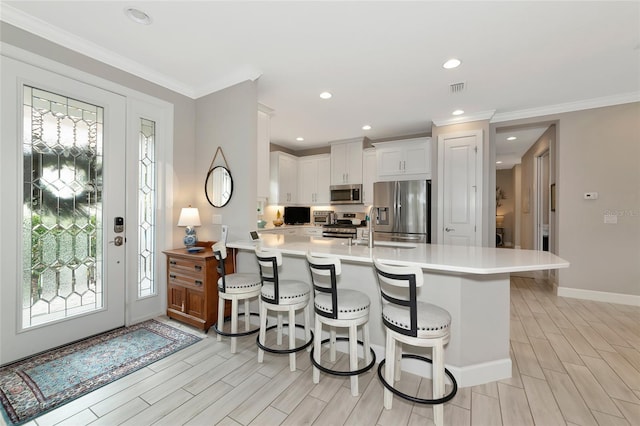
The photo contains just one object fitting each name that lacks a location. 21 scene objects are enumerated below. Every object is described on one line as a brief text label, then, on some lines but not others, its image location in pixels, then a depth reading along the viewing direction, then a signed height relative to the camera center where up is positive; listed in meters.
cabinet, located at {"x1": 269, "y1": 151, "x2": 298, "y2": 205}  5.79 +0.77
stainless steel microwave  5.45 +0.41
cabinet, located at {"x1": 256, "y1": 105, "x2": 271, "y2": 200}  3.43 +0.78
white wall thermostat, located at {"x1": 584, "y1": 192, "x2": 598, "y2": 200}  3.71 +0.26
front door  2.12 +0.01
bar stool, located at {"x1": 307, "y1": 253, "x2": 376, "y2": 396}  1.80 -0.69
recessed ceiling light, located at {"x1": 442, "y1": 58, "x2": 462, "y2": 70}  2.67 +1.54
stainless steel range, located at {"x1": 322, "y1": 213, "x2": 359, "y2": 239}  5.38 -0.32
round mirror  3.08 +0.31
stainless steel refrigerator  4.54 +0.04
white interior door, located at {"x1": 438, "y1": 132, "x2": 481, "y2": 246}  4.16 +0.42
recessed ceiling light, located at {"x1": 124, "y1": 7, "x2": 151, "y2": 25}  2.04 +1.55
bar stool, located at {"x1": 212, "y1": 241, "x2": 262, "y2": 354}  2.33 -0.68
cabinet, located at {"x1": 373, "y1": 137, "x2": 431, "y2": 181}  4.69 +1.00
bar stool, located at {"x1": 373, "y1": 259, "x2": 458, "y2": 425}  1.54 -0.69
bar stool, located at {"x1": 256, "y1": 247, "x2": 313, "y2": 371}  2.07 -0.66
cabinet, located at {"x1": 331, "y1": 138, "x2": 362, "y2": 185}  5.48 +1.08
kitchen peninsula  1.91 -0.65
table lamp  3.07 -0.11
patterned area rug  1.73 -1.22
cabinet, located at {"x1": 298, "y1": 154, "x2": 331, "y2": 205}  5.93 +0.77
